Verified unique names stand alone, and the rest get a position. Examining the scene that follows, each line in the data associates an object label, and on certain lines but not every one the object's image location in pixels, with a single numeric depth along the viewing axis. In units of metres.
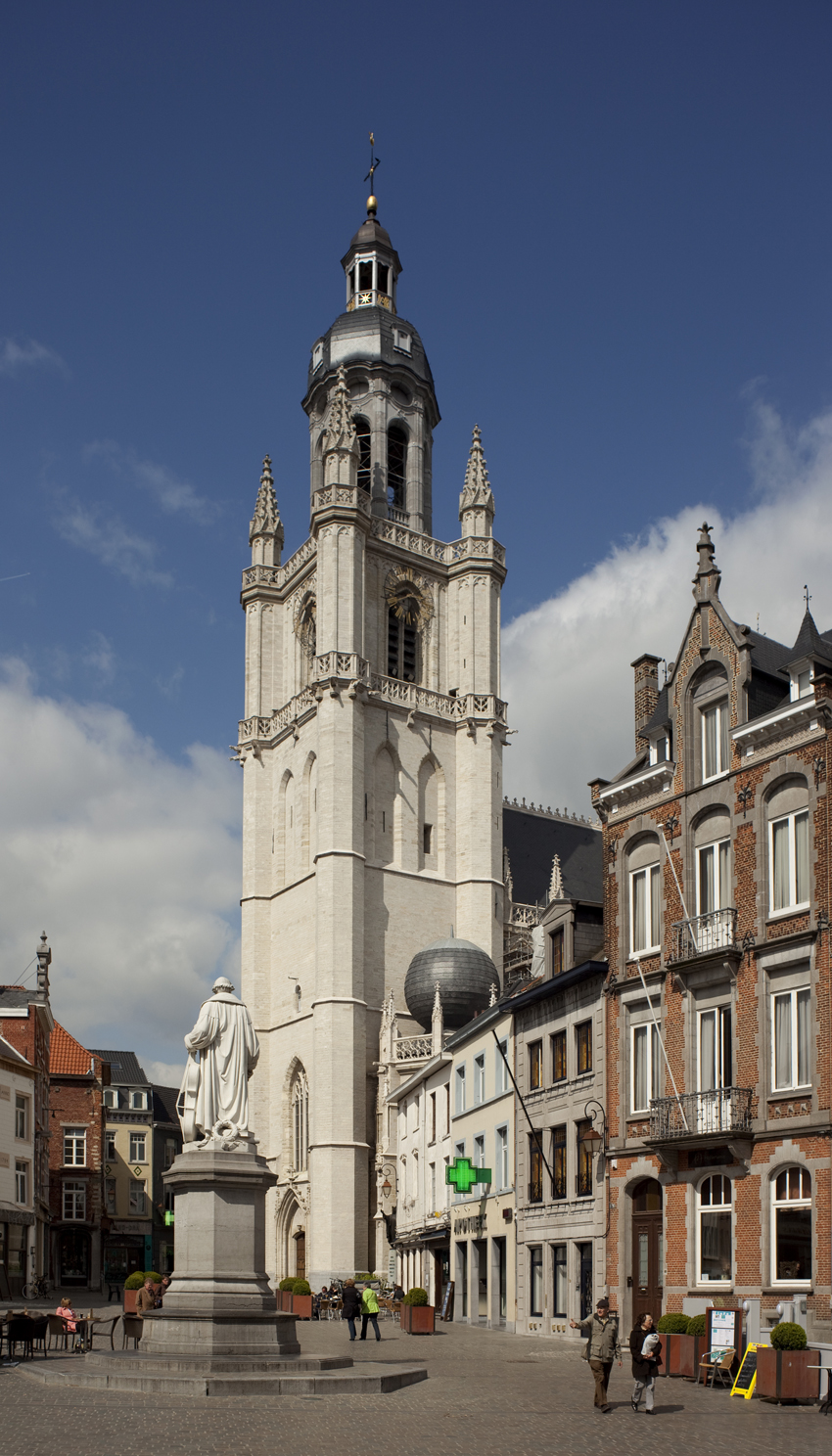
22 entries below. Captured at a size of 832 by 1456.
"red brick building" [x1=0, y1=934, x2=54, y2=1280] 57.12
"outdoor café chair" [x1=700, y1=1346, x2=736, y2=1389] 23.16
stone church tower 62.09
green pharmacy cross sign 40.44
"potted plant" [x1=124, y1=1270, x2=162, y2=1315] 30.12
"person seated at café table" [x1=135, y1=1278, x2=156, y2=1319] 29.11
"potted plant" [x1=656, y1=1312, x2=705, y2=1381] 24.44
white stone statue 21.38
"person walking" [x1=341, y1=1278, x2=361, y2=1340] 32.80
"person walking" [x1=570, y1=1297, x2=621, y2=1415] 18.78
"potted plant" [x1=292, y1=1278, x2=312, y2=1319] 41.66
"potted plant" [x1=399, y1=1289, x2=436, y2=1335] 34.50
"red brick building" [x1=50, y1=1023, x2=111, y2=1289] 78.00
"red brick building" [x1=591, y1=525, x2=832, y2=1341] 26.17
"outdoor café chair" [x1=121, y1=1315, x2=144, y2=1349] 25.65
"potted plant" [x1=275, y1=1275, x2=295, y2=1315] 41.97
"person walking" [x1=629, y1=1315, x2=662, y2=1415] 18.78
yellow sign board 22.03
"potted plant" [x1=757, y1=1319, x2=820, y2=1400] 21.08
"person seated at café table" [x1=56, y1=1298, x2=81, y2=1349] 27.03
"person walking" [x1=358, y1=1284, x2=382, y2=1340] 31.77
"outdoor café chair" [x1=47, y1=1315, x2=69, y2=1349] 26.98
